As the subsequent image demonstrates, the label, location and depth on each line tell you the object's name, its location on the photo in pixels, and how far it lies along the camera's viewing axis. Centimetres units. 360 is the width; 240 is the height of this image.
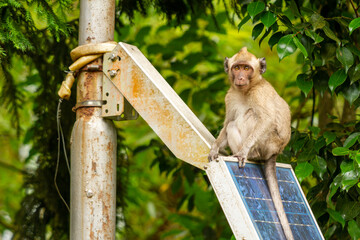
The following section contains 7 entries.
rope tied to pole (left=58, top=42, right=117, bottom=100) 893
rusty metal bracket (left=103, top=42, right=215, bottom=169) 835
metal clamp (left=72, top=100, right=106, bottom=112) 896
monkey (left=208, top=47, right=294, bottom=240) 1013
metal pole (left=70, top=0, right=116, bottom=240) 858
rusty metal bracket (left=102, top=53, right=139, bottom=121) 884
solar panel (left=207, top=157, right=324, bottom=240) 751
